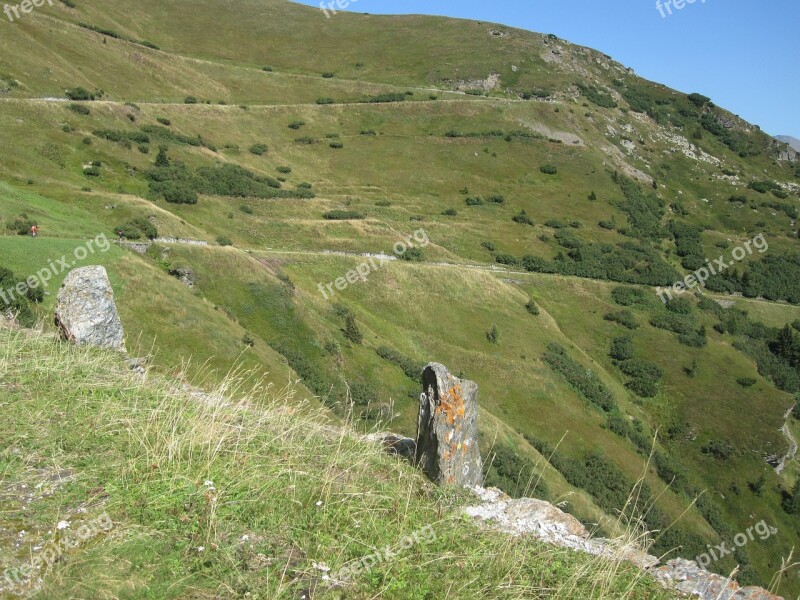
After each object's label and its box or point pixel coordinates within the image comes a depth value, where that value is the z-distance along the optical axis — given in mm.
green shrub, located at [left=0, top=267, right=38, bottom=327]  20339
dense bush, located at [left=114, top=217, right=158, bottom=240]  47094
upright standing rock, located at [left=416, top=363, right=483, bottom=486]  10148
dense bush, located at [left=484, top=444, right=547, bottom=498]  39050
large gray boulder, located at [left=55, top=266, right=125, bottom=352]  14586
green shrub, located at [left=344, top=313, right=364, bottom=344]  49688
